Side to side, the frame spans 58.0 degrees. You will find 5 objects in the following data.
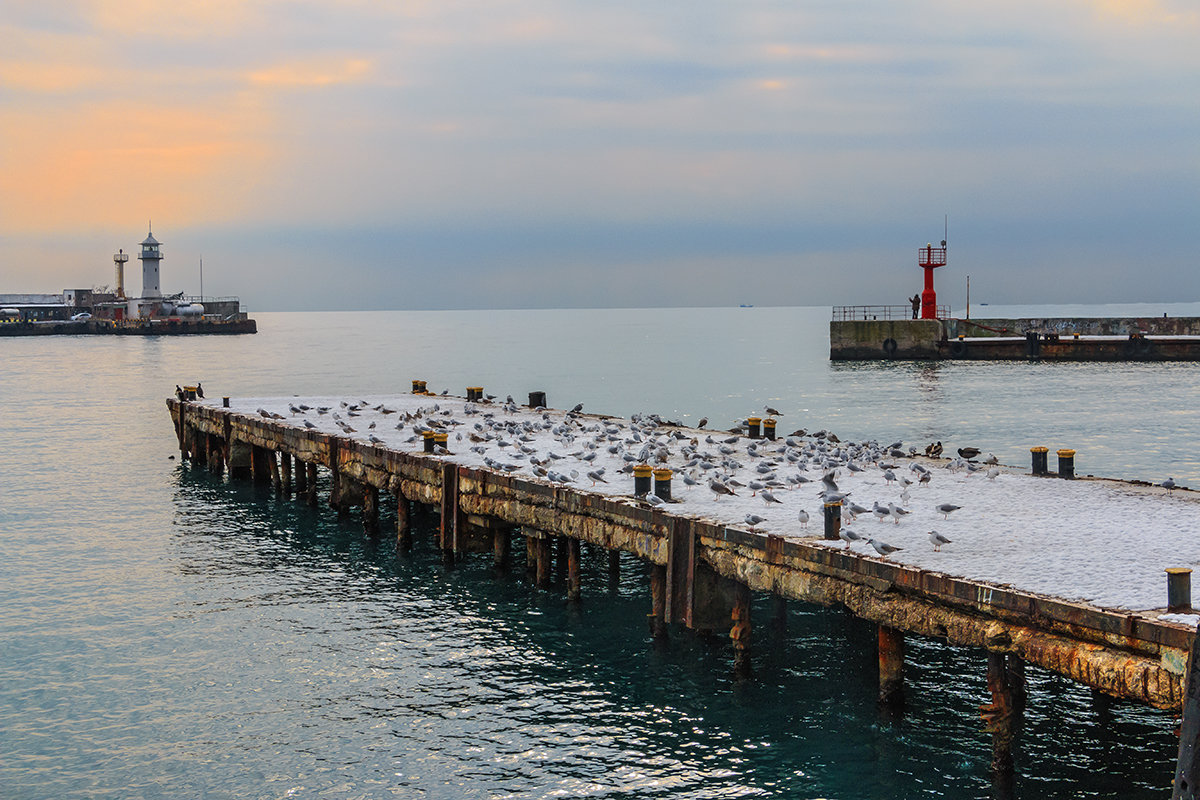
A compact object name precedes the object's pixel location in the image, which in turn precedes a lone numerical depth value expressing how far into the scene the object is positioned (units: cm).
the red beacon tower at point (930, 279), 8944
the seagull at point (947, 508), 1716
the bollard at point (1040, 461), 2214
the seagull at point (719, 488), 1936
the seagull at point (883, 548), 1470
